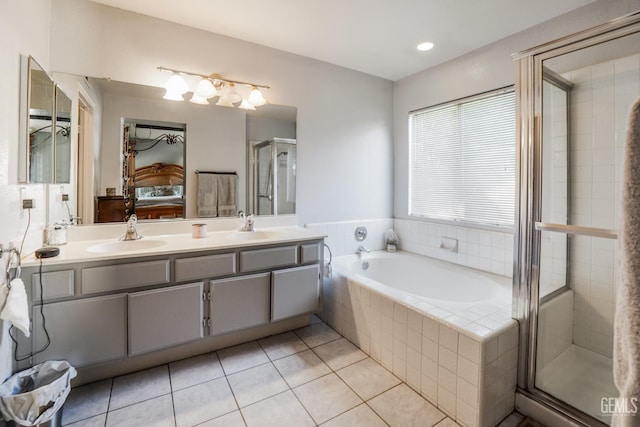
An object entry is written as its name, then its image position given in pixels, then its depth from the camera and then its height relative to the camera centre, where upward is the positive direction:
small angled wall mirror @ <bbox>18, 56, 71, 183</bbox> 1.57 +0.48
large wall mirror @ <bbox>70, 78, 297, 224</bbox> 2.12 +0.50
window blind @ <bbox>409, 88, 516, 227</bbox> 2.50 +0.51
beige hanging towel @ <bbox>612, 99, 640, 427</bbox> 0.51 -0.13
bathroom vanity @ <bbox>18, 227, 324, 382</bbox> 1.61 -0.54
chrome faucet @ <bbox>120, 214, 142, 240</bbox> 2.10 -0.14
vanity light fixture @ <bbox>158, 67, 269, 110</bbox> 2.26 +1.00
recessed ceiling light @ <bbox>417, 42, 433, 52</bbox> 2.57 +1.48
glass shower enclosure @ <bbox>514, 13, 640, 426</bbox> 1.60 +0.00
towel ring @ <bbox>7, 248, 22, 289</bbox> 1.40 -0.27
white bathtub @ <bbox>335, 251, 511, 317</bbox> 2.09 -0.59
